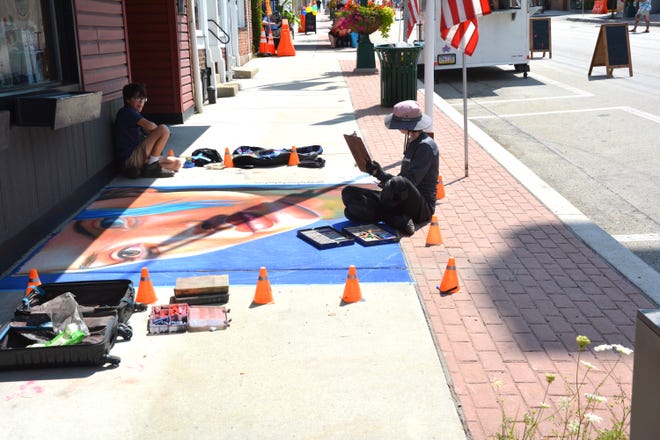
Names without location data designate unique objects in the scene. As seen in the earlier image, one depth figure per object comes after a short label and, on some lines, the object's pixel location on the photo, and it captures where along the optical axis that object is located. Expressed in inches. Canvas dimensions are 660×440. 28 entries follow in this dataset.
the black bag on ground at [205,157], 404.5
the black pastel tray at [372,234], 269.3
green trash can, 561.0
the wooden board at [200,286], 213.6
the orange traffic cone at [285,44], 1214.3
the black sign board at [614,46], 729.6
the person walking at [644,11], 1323.8
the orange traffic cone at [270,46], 1224.8
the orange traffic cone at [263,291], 214.4
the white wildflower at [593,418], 109.9
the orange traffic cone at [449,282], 221.3
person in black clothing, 280.1
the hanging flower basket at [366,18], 839.1
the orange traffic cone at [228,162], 397.7
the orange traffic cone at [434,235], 266.2
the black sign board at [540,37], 919.7
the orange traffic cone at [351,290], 215.0
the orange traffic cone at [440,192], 329.4
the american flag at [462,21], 358.3
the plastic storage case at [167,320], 195.9
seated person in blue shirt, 372.2
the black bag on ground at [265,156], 397.7
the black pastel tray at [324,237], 265.9
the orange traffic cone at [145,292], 214.7
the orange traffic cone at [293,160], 401.9
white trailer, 720.3
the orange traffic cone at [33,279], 216.0
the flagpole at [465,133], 362.9
